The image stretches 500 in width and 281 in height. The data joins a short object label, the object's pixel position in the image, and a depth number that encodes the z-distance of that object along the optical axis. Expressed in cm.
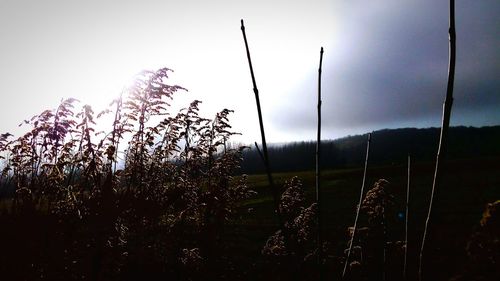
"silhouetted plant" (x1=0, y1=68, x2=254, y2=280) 416
